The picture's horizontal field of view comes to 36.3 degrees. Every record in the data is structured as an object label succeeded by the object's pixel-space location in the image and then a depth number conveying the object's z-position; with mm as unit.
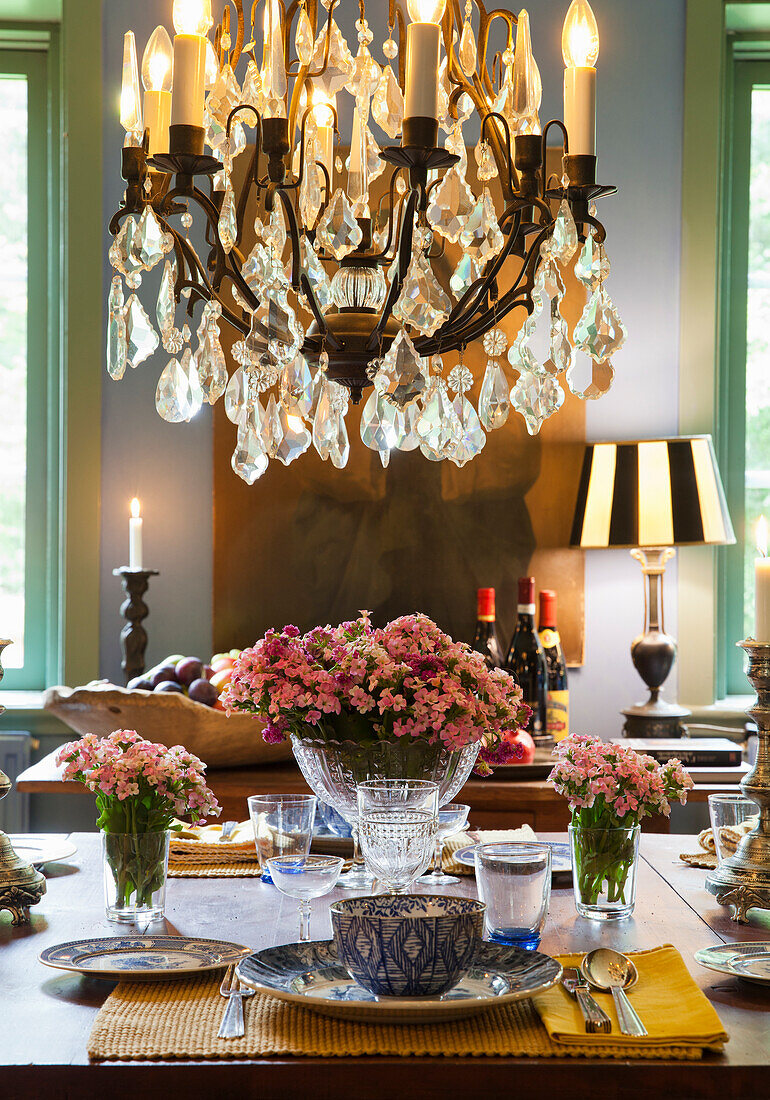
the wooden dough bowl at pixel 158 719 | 2076
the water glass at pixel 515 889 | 1147
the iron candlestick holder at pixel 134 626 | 2570
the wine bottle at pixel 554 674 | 2516
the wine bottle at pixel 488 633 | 2572
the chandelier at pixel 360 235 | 1313
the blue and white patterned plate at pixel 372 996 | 974
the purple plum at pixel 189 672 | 2355
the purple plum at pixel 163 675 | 2371
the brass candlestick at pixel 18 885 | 1314
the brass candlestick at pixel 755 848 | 1344
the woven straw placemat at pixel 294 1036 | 932
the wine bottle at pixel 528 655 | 2594
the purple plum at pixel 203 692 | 2238
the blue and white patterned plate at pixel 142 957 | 1085
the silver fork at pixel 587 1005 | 964
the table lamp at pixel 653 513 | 2504
